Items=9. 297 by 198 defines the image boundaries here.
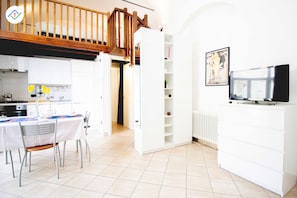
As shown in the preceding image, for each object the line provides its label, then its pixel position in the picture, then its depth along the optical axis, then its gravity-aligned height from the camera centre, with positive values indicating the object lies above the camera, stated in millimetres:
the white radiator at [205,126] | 3117 -699
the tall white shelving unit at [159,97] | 2943 -36
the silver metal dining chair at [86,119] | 3039 -494
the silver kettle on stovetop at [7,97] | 4580 -51
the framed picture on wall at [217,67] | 3039 +626
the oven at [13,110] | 4051 -406
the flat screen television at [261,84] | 1968 +164
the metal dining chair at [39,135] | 1970 -578
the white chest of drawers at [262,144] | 1752 -651
